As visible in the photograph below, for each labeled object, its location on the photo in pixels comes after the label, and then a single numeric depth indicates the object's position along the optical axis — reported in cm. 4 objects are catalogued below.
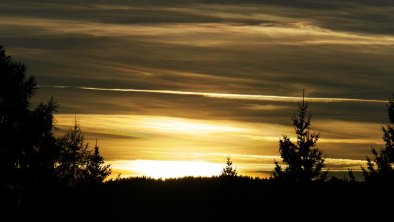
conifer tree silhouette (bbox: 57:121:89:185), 7431
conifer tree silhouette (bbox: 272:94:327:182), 6550
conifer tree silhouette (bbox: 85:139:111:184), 7969
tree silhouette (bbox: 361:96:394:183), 5256
